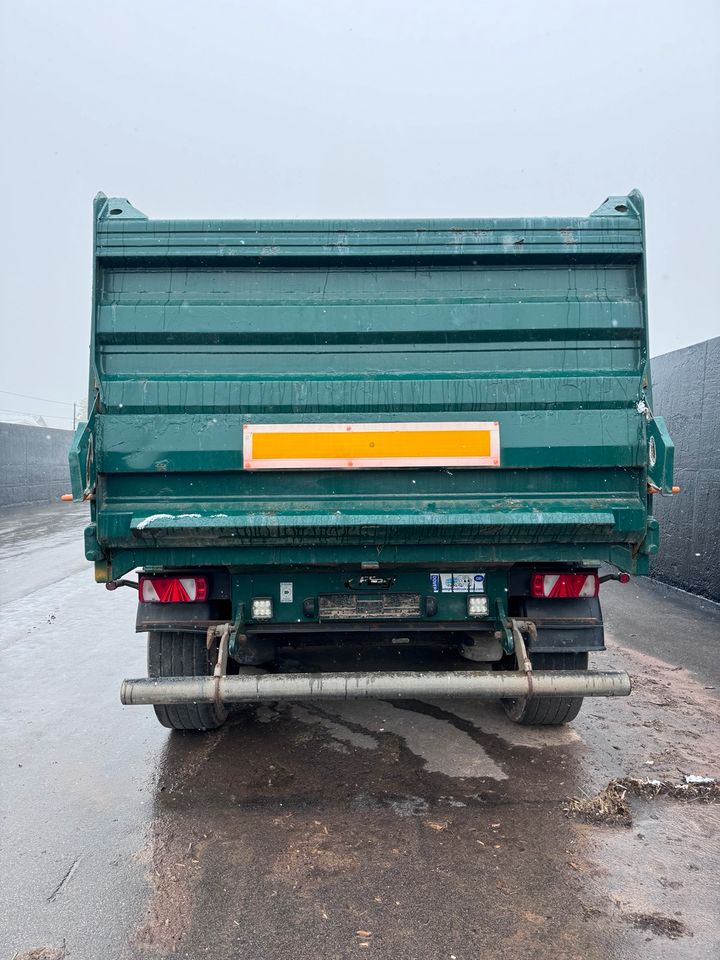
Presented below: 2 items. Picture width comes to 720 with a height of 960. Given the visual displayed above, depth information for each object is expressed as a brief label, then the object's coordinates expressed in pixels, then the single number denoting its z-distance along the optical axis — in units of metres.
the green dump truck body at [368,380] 3.17
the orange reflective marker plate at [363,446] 3.18
